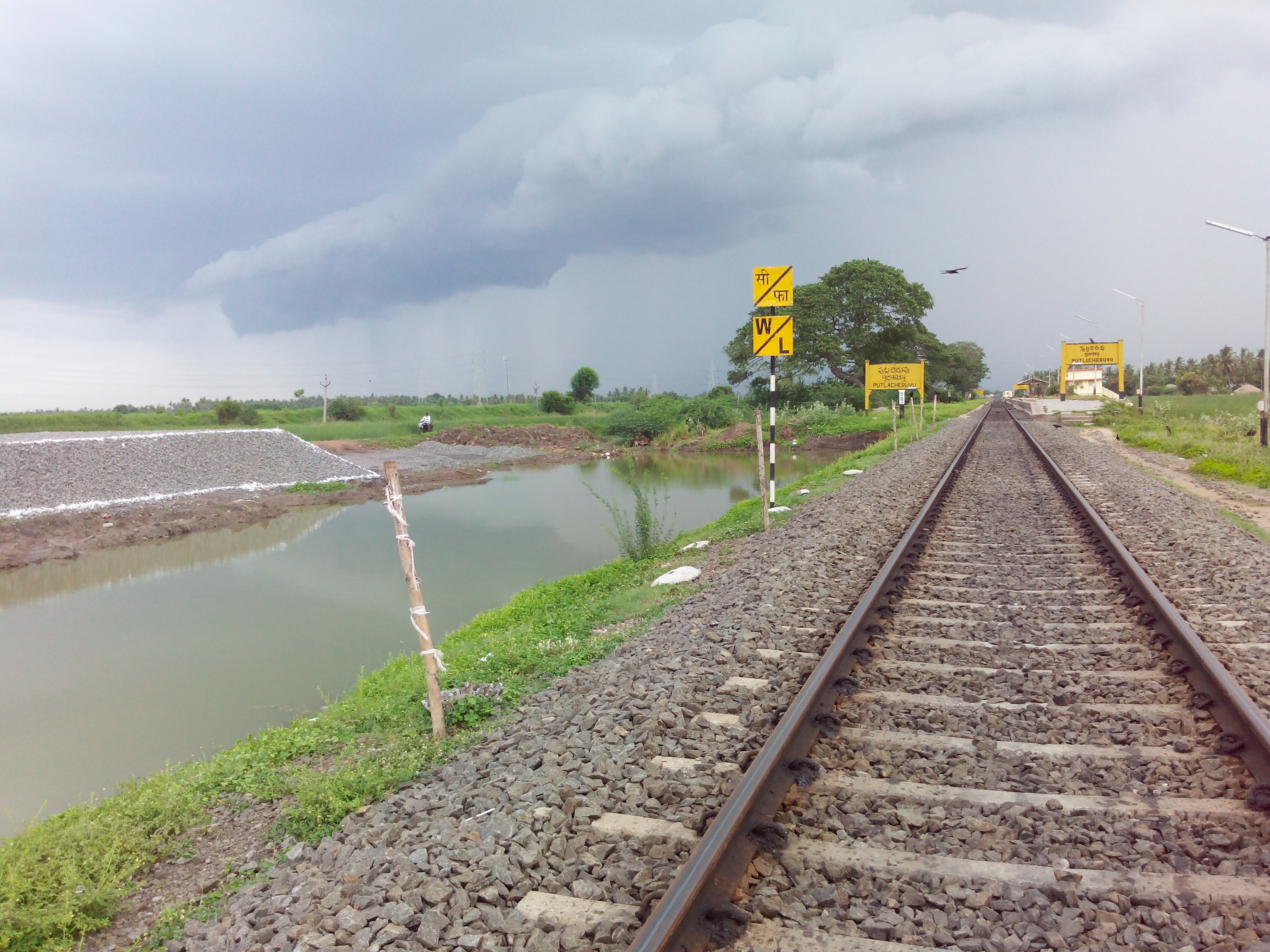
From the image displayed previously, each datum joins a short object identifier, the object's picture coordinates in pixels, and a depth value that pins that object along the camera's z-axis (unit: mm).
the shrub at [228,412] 48438
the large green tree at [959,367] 75062
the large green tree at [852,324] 50781
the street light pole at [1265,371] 19250
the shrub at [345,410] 55500
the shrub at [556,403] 64188
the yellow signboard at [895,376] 35062
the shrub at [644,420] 48281
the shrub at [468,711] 4691
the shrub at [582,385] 70250
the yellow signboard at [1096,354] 55531
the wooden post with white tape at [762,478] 10109
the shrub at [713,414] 47125
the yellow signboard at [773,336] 10805
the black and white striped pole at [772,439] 10812
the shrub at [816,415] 42656
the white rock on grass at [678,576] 8281
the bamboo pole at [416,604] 4441
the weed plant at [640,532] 11312
